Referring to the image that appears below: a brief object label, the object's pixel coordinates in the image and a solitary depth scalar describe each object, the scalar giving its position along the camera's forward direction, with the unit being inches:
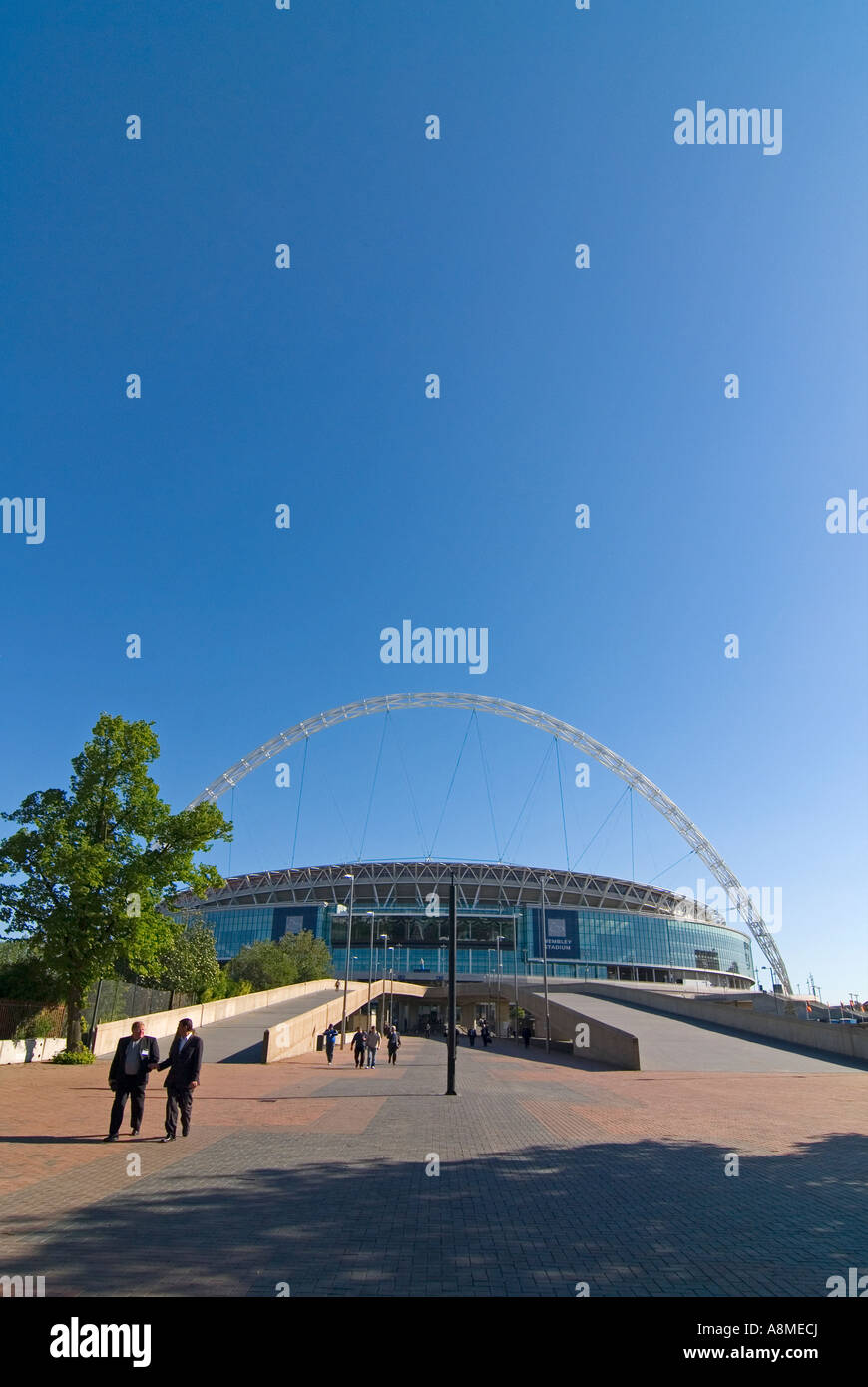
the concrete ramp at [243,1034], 1085.8
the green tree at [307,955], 2706.7
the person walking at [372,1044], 1145.4
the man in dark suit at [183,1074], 474.9
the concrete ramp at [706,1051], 1069.1
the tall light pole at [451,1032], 769.6
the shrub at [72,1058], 915.4
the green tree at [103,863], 931.3
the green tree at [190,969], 1685.5
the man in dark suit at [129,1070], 469.7
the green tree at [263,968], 2383.1
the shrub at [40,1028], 952.3
